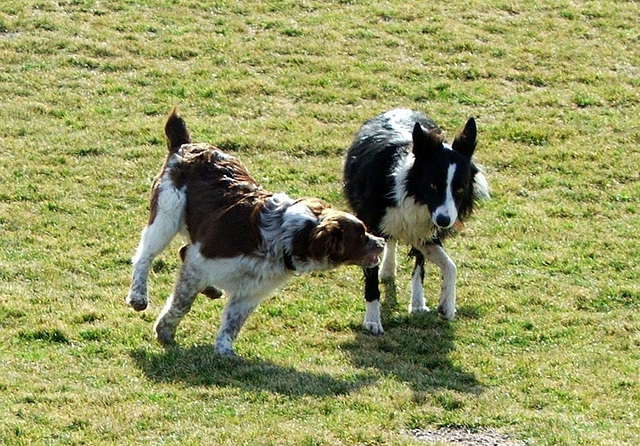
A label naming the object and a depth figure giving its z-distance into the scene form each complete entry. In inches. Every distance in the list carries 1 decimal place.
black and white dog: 774.5
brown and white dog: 708.7
